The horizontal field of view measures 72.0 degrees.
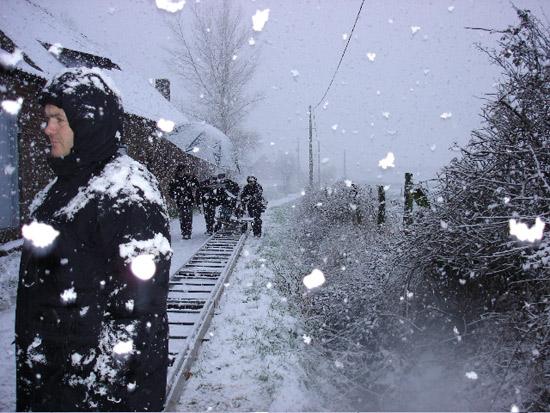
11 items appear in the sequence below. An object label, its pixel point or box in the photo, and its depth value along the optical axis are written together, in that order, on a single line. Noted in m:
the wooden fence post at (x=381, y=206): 10.09
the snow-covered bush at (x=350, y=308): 4.70
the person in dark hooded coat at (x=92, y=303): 1.62
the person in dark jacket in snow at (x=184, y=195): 12.30
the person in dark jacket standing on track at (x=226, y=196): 13.49
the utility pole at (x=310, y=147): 32.78
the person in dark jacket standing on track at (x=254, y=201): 13.08
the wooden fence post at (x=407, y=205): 6.47
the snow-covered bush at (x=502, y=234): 3.69
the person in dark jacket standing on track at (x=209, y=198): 13.31
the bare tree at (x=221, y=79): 30.50
